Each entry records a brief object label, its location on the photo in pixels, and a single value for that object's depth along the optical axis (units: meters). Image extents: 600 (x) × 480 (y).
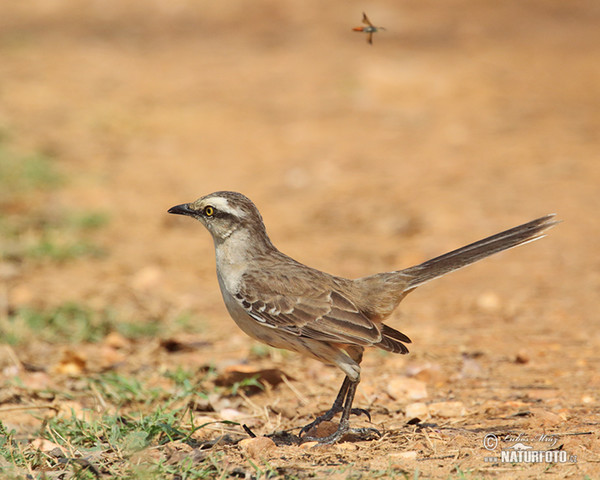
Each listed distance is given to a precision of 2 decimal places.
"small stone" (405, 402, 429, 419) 10.94
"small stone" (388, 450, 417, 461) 8.83
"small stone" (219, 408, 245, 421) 11.39
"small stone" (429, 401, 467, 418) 10.84
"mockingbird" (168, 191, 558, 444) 10.33
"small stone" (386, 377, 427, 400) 11.90
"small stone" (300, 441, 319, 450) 9.54
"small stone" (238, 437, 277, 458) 8.98
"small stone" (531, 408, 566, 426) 9.88
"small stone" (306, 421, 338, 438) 10.23
